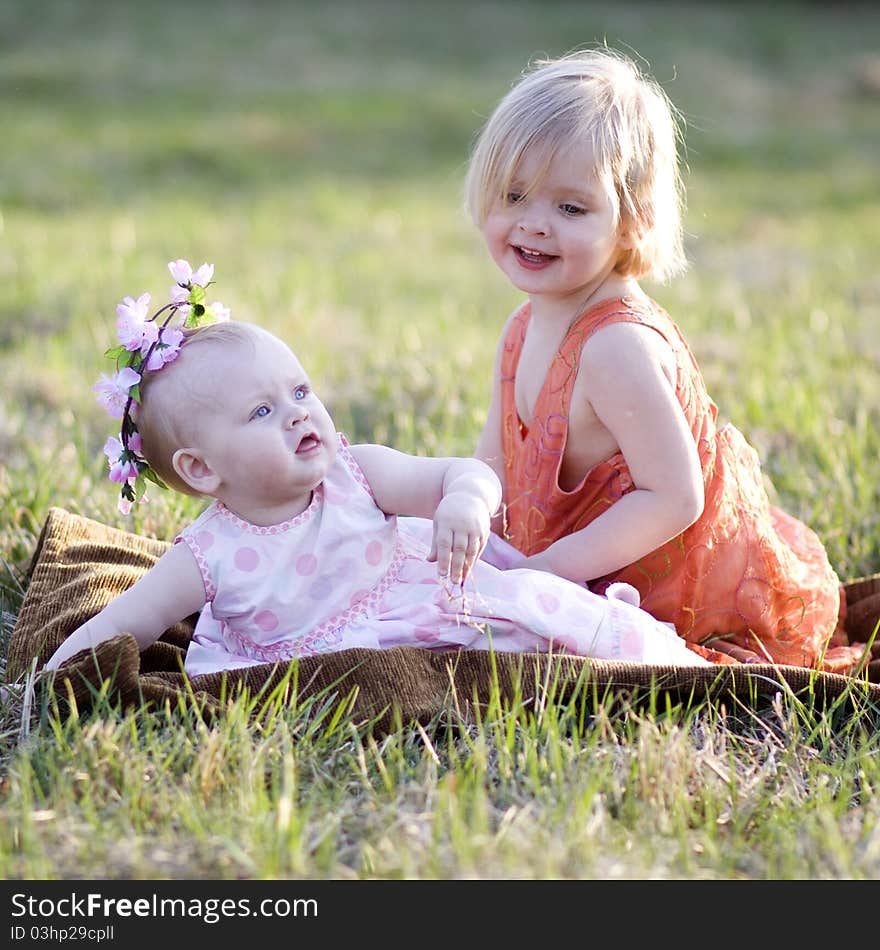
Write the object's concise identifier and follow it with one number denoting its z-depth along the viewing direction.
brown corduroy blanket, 2.18
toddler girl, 2.48
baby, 2.27
